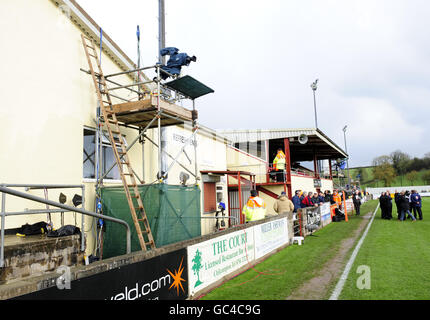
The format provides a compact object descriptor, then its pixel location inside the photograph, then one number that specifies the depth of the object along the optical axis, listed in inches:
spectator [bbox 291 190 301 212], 598.9
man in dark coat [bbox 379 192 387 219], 751.0
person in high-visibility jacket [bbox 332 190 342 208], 819.4
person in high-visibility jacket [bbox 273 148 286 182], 781.3
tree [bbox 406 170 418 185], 3363.7
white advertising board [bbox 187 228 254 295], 226.8
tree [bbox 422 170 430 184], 3341.5
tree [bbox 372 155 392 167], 3678.6
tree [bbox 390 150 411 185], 3604.8
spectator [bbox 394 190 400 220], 702.8
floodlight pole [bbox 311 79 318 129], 1390.4
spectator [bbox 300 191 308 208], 627.2
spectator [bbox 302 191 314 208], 645.3
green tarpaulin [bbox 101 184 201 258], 289.9
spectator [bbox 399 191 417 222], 689.6
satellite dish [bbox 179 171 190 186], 381.4
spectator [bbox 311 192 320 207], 674.1
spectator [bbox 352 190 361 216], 874.8
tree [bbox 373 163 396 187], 3240.7
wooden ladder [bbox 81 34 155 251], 276.1
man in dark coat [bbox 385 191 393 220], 741.3
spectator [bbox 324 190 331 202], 821.9
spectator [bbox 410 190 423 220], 685.9
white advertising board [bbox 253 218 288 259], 346.6
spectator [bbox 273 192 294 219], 485.1
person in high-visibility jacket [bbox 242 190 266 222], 364.5
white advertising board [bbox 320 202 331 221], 673.7
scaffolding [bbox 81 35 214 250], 289.6
